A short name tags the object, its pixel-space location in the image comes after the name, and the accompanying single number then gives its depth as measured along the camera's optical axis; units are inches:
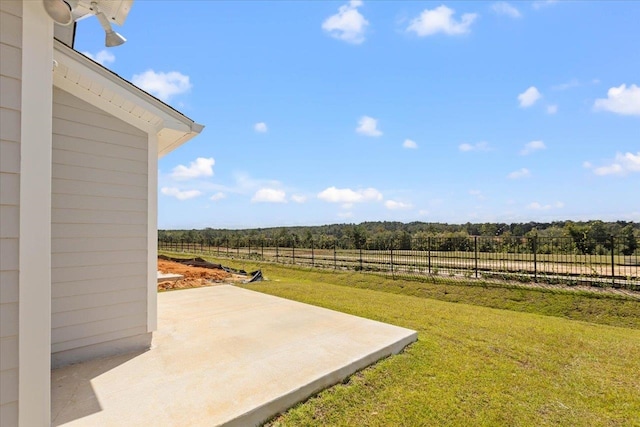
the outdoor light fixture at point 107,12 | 96.3
